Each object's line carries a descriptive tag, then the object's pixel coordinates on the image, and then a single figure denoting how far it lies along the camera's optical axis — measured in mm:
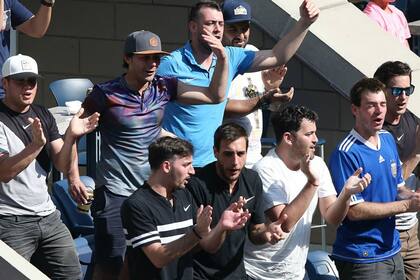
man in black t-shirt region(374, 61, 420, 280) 20078
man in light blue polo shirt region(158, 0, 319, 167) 19281
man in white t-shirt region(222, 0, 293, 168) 20422
